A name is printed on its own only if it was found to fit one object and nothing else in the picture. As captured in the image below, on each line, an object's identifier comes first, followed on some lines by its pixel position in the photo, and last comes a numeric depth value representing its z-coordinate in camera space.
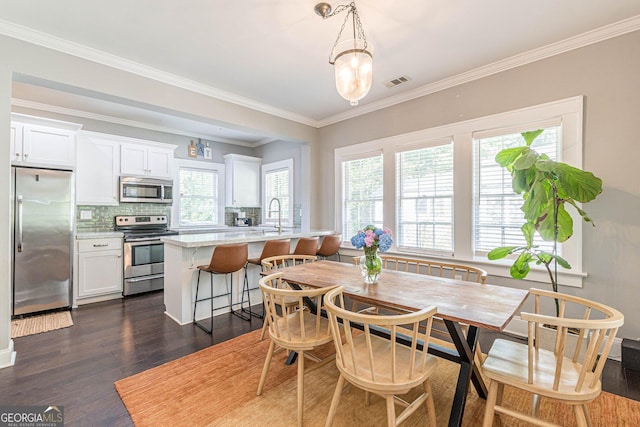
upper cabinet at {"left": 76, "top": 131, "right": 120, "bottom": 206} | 4.32
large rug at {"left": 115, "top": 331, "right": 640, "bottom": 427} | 1.76
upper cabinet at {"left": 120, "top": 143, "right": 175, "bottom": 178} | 4.71
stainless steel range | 4.22
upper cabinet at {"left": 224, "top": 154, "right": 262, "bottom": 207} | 6.10
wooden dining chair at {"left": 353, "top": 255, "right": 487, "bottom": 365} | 2.20
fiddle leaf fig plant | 2.29
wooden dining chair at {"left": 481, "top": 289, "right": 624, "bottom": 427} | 1.28
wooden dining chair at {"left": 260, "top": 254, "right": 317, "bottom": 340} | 2.60
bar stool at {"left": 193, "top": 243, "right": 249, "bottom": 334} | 3.07
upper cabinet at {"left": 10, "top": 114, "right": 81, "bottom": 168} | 3.44
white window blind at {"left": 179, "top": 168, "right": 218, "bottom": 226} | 5.70
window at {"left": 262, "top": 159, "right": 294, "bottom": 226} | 5.87
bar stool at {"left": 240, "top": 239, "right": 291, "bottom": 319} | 3.49
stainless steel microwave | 4.70
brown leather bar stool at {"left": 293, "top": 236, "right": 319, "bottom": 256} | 3.79
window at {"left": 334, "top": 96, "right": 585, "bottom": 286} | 2.74
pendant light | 1.98
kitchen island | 3.23
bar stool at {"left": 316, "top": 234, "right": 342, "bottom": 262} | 4.20
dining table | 1.50
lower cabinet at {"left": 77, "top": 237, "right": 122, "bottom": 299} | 3.86
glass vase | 2.09
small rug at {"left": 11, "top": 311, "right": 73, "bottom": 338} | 3.00
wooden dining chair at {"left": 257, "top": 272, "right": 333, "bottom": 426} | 1.71
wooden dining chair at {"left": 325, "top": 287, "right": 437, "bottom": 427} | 1.33
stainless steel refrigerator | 3.30
